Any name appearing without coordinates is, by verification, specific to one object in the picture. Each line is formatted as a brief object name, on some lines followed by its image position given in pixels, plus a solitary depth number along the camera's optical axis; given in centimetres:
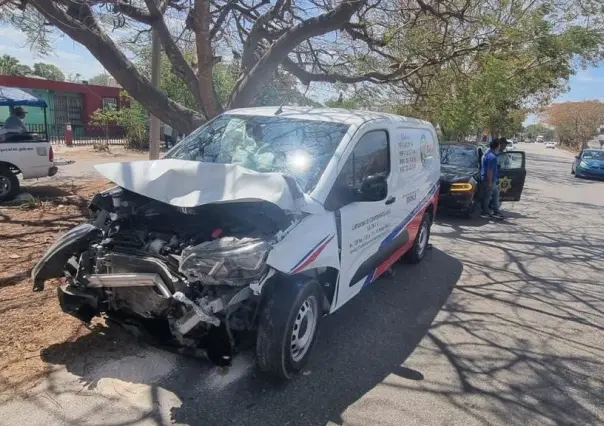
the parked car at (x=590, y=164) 2350
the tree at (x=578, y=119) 6812
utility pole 955
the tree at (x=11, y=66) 4139
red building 2719
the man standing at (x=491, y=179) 1042
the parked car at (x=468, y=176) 993
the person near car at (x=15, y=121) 1027
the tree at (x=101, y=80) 3872
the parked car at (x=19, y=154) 955
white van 303
